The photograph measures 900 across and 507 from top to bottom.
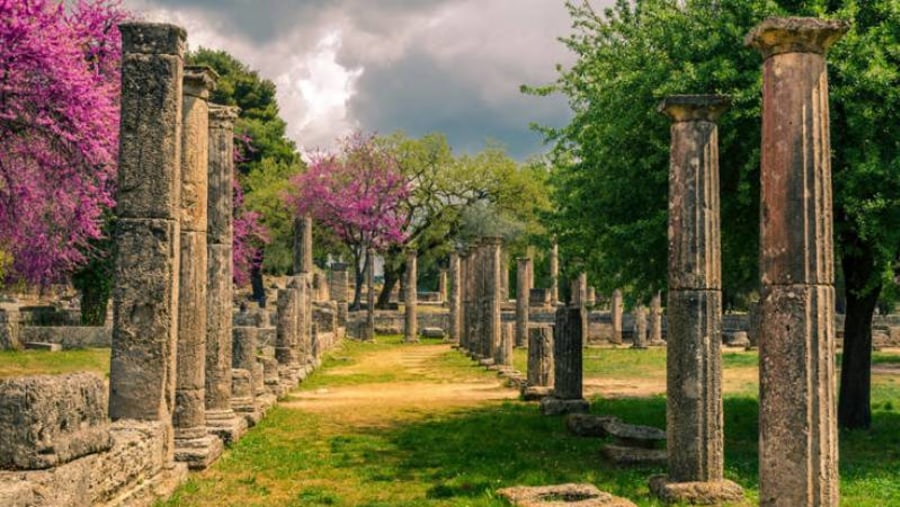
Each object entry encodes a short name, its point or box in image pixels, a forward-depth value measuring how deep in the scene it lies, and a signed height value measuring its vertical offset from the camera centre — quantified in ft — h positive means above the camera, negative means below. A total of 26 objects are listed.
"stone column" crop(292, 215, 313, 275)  90.98 +5.72
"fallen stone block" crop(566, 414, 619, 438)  44.29 -6.52
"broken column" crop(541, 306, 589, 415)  50.55 -4.29
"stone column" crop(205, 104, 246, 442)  40.81 +1.17
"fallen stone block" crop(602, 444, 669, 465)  36.37 -6.66
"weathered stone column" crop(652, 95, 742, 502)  29.71 -0.02
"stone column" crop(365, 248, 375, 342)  128.68 -1.70
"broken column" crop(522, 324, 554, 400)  60.34 -4.38
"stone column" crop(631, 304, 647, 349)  120.98 -4.59
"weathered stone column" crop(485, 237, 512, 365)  85.15 +0.43
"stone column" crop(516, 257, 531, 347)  107.55 +0.32
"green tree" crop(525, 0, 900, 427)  36.91 +7.46
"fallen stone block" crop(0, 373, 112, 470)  20.18 -3.03
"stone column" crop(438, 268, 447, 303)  202.03 +3.14
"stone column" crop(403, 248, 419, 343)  127.24 -2.23
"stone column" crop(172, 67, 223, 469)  34.83 +0.73
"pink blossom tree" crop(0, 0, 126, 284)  50.31 +10.79
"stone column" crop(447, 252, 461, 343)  123.85 +0.03
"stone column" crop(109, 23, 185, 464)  29.55 +1.98
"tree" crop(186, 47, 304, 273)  152.15 +32.18
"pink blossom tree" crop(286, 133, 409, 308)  142.31 +16.66
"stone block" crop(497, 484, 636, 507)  27.53 -6.53
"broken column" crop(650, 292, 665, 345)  126.52 -3.50
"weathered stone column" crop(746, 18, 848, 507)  21.66 +0.61
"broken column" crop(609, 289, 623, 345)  126.52 -2.82
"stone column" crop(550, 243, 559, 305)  151.83 +2.81
